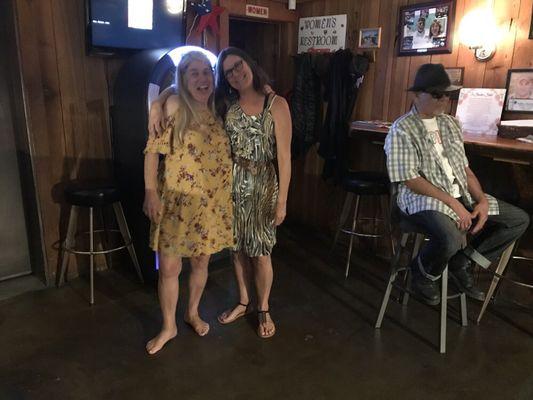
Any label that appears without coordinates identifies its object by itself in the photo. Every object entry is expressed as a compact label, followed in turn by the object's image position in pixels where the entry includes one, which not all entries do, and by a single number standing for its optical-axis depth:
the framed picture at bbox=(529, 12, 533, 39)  2.41
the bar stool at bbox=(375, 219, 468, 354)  2.10
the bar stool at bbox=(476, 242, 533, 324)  2.31
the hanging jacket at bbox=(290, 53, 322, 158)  3.38
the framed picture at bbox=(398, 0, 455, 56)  2.74
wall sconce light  2.55
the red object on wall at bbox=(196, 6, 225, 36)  2.94
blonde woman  1.86
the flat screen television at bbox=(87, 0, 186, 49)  2.47
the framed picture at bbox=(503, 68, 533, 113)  2.45
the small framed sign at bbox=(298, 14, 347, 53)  3.30
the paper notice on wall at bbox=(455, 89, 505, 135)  2.57
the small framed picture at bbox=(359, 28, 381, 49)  3.10
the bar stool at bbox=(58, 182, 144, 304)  2.43
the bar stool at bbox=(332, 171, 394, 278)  2.79
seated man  2.06
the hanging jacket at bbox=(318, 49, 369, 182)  3.18
